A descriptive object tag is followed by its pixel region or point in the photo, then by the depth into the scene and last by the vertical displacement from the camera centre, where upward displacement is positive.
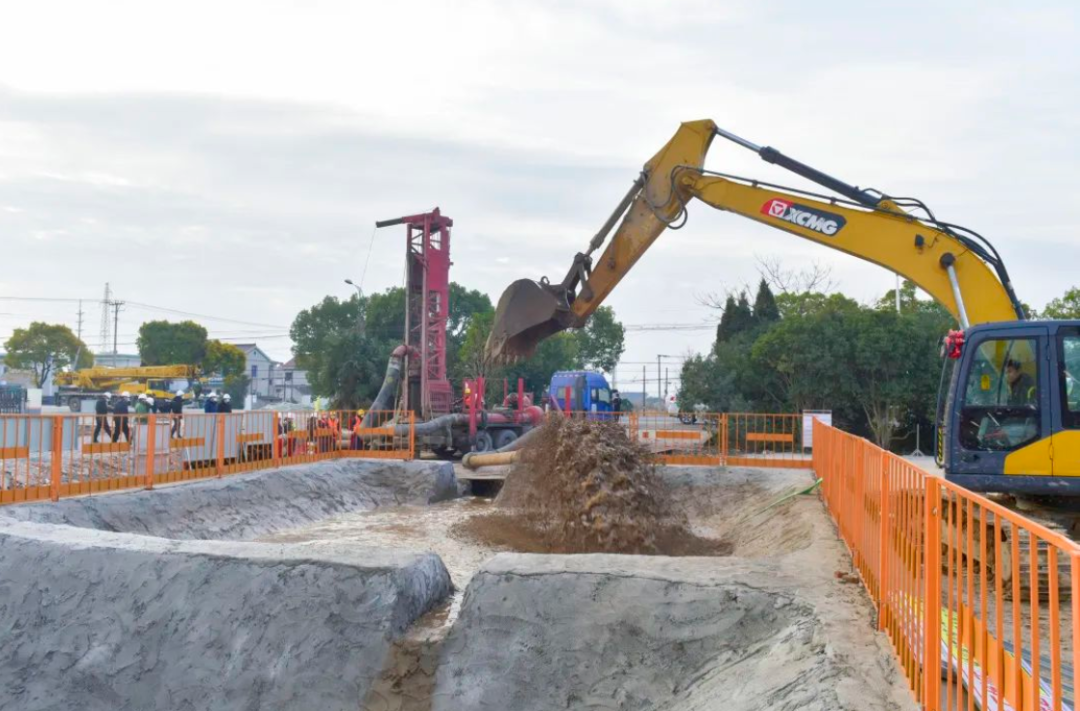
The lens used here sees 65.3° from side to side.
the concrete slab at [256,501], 9.96 -1.72
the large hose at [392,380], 21.66 +0.12
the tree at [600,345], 59.06 +2.84
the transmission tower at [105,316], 79.06 +6.40
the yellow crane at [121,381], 44.54 +0.13
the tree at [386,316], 47.16 +3.97
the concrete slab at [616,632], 5.47 -1.68
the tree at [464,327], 41.94 +3.37
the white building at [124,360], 104.73 +2.97
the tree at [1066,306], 23.73 +2.35
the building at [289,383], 92.76 +0.12
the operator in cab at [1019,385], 7.16 +0.02
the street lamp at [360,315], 42.39 +4.48
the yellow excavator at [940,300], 7.06 +1.03
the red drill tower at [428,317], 21.78 +1.78
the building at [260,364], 98.83 +2.60
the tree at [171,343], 64.56 +3.11
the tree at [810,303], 26.70 +3.13
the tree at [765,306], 33.41 +3.21
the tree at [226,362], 65.62 +1.73
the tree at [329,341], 41.22 +2.49
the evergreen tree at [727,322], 34.09 +2.60
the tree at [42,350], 62.44 +2.49
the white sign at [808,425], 17.09 -0.81
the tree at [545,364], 48.72 +1.25
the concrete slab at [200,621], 6.35 -1.89
